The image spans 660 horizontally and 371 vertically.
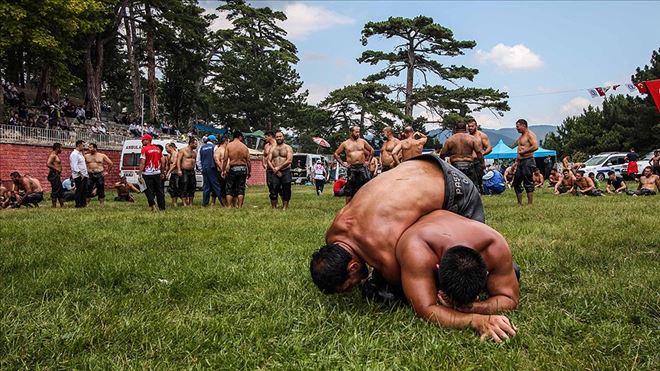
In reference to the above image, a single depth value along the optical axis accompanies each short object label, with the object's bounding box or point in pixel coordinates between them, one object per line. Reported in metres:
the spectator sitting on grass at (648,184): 14.74
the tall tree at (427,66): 32.44
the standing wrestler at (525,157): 10.05
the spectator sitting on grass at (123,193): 15.11
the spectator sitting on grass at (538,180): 22.09
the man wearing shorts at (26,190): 13.09
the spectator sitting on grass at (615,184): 16.55
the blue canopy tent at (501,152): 28.30
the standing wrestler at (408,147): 12.17
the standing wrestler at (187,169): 12.83
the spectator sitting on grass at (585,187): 15.38
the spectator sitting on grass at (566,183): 16.06
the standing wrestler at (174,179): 13.07
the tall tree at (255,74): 43.25
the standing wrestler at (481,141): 10.30
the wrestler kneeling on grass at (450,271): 2.62
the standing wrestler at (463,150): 9.51
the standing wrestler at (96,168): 13.08
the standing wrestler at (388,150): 12.65
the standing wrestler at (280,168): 11.03
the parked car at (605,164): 26.88
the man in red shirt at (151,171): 10.61
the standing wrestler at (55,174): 12.88
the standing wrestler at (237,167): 11.37
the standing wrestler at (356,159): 11.10
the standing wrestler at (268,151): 11.15
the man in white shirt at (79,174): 12.33
